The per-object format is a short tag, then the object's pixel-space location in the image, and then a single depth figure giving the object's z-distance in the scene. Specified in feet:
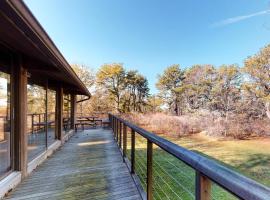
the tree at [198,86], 44.99
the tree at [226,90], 37.24
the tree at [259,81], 33.55
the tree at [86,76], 48.07
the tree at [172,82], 55.67
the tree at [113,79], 50.65
